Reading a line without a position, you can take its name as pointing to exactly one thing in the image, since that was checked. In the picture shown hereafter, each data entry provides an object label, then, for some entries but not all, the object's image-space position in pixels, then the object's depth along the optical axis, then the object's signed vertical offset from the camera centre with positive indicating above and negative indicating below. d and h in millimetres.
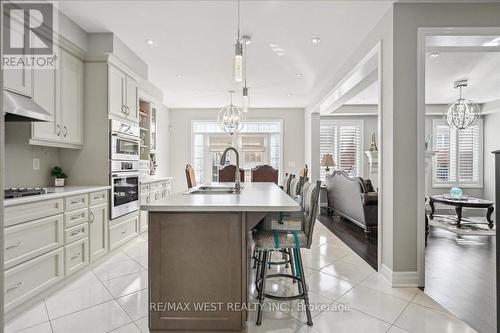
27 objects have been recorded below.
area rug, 4617 -1056
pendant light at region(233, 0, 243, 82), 2176 +772
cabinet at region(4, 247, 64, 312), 2078 -892
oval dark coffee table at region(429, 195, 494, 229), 4863 -645
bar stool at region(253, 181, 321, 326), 2016 -538
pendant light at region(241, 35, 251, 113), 3155 +1513
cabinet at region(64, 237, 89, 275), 2686 -886
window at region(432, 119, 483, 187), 7609 +246
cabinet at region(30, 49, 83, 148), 2723 +648
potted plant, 3219 -124
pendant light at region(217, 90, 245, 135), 5090 +785
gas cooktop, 2152 -222
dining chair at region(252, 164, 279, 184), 5746 -185
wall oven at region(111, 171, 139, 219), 3496 -369
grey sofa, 4527 -601
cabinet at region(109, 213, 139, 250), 3490 -853
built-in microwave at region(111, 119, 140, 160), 3539 +308
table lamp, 7117 +96
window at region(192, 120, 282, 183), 7742 +524
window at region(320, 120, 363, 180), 7973 +577
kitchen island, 1789 -655
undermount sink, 2826 -258
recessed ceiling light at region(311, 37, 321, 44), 3549 +1548
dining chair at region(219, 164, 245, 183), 5719 -186
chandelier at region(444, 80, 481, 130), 5395 +971
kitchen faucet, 2586 -132
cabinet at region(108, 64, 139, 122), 3516 +903
